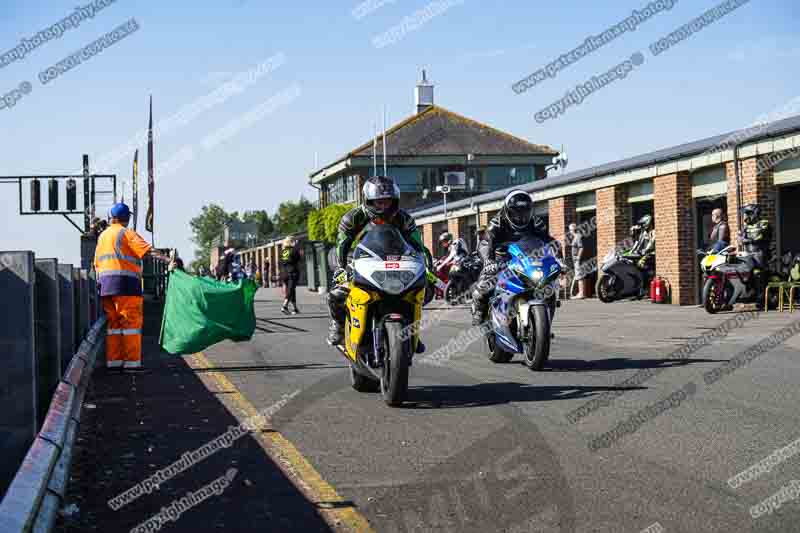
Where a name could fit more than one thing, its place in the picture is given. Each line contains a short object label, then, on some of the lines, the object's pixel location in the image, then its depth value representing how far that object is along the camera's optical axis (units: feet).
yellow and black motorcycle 25.75
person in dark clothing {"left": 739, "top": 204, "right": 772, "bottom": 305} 60.85
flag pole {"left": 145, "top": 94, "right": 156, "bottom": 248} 132.16
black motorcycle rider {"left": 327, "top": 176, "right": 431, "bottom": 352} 27.55
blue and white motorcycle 33.22
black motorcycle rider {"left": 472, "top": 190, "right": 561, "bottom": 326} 35.17
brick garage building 64.90
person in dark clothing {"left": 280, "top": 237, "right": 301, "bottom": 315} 78.38
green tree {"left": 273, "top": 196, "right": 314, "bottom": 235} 460.55
